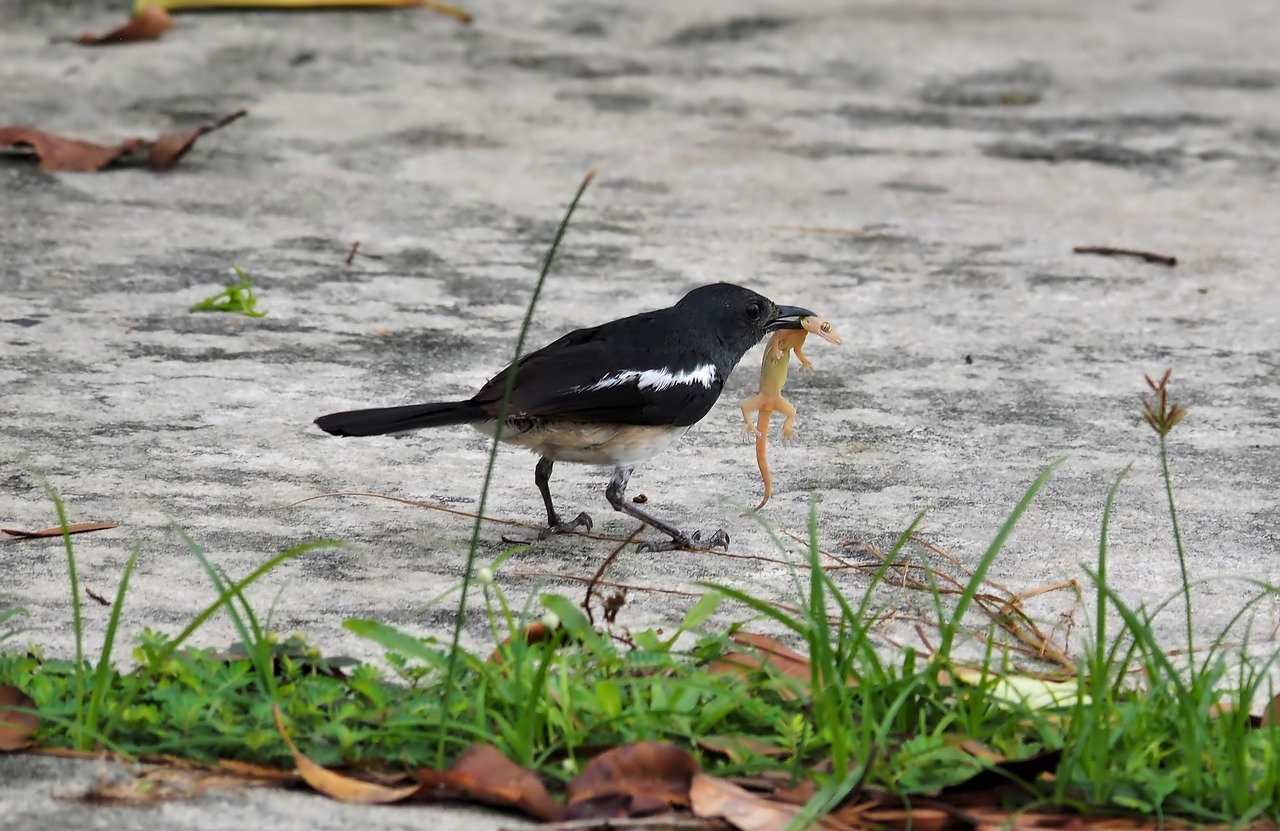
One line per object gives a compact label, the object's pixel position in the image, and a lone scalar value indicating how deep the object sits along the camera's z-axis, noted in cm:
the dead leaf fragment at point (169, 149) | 1516
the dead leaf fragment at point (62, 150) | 1495
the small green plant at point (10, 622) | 689
